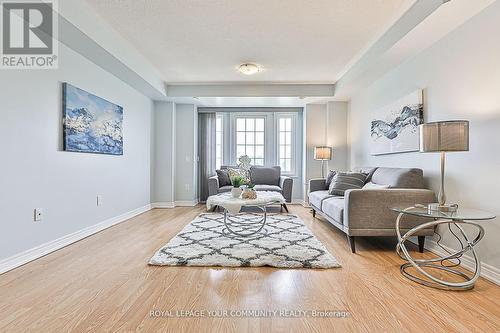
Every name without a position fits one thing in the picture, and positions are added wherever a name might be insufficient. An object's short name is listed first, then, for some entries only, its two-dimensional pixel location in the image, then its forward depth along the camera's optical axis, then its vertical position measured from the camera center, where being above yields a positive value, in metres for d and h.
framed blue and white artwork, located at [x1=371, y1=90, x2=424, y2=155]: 3.34 +0.51
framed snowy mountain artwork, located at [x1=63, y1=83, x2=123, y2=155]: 3.19 +0.51
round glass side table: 2.02 -0.69
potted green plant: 3.67 -0.27
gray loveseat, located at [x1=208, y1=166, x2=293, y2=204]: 5.58 -0.35
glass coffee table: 3.27 -0.51
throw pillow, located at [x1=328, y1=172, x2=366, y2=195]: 4.05 -0.24
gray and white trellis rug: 2.59 -0.86
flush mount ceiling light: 4.25 +1.41
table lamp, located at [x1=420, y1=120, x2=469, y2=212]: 2.23 +0.21
